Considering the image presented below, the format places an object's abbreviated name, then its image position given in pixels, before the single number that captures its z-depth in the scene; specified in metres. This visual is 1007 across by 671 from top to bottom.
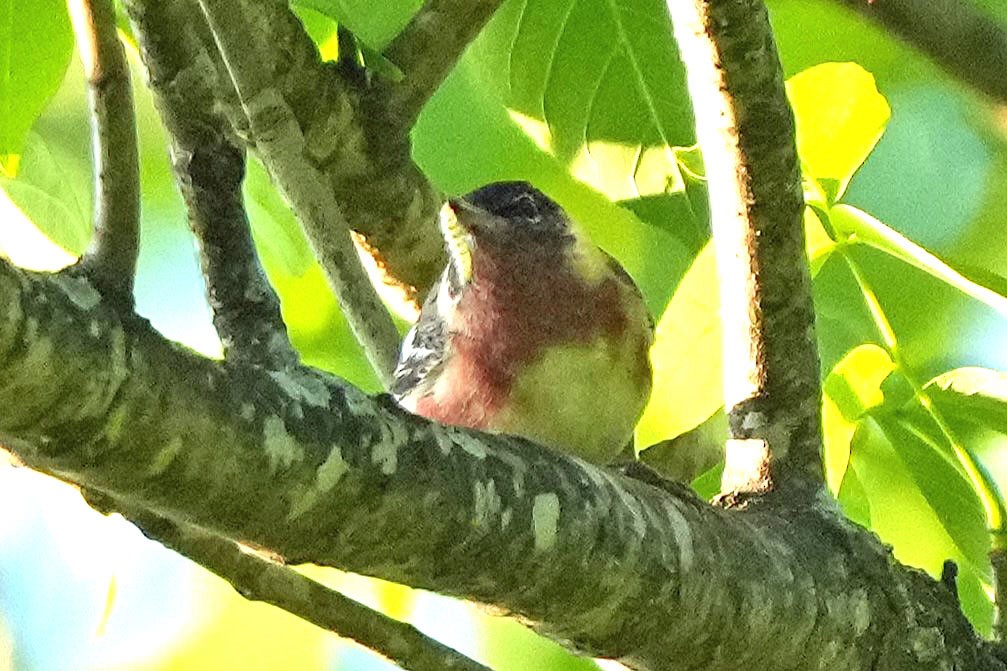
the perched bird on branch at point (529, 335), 3.93
